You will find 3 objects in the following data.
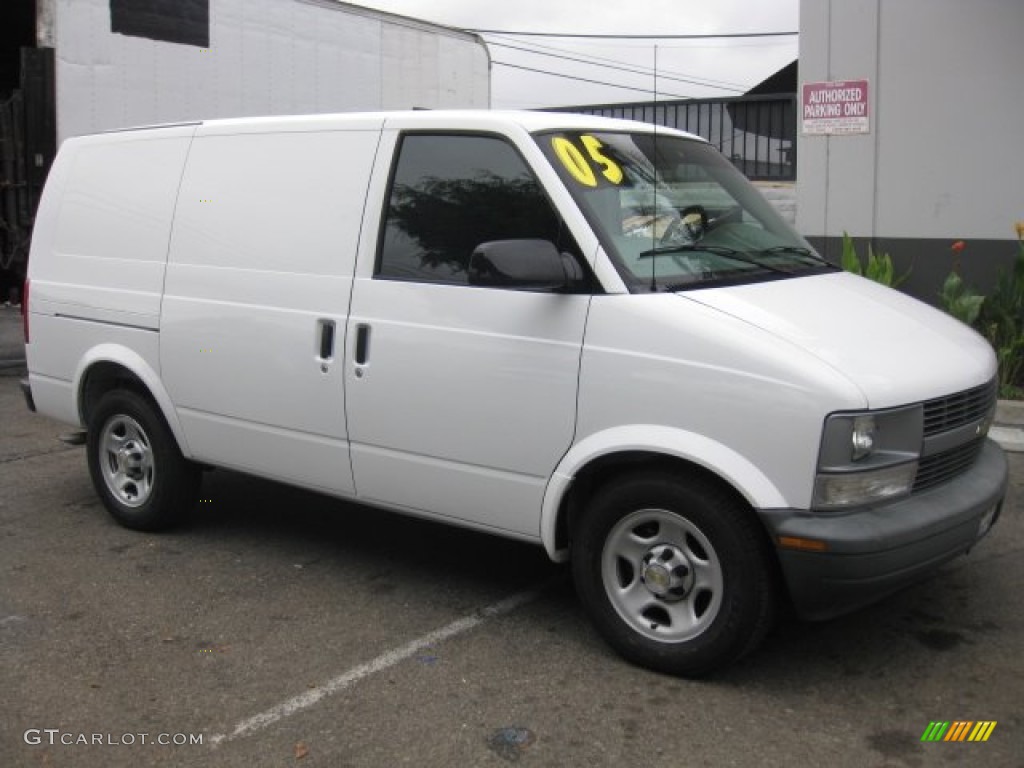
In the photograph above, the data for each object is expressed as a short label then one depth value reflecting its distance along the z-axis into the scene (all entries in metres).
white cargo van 3.58
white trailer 11.02
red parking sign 9.47
